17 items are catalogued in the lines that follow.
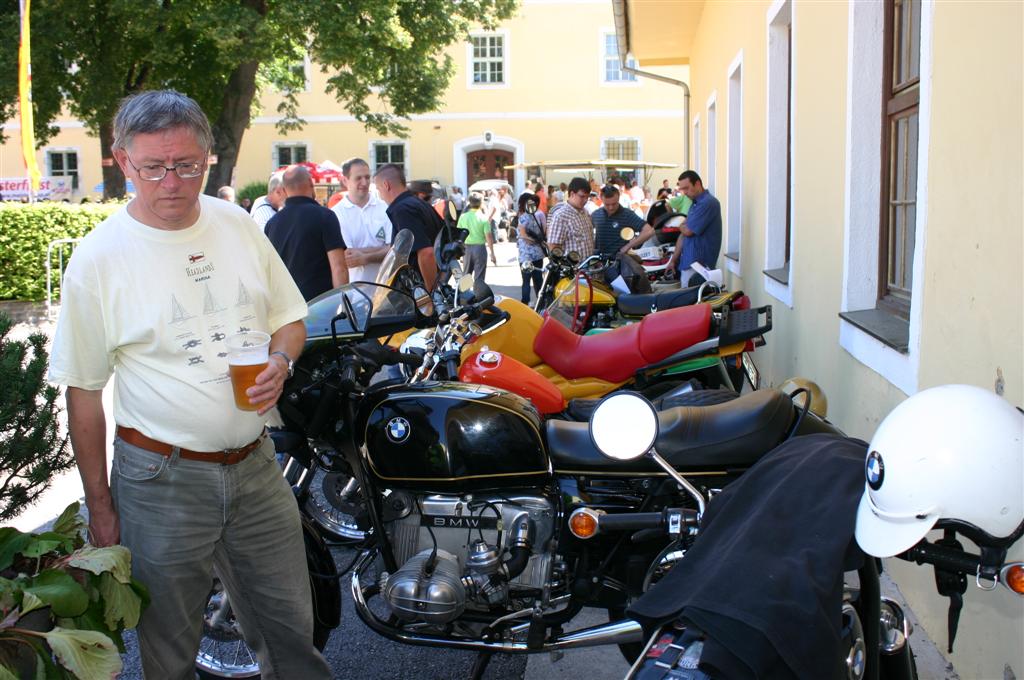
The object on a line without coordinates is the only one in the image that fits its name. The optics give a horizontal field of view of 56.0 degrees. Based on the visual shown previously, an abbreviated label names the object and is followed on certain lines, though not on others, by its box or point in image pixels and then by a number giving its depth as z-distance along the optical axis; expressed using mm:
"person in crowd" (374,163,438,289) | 6633
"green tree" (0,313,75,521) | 2387
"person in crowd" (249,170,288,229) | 8002
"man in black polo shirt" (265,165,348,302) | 5934
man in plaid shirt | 9984
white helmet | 1671
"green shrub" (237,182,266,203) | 30741
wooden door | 34906
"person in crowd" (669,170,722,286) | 8711
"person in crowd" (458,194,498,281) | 13695
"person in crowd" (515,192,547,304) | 11117
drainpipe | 13458
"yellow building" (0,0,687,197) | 33312
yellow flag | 12195
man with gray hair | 2156
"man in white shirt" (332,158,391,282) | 7262
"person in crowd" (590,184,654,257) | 10883
